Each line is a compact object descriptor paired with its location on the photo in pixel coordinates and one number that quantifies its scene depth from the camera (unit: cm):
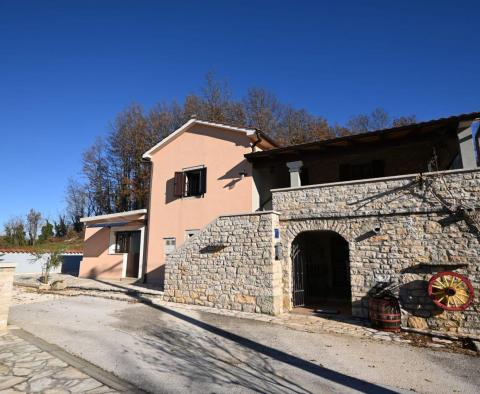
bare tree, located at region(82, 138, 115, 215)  3222
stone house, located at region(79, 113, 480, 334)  811
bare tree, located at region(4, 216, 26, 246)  3247
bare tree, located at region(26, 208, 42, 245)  4400
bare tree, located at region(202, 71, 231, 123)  2730
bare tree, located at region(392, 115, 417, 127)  2491
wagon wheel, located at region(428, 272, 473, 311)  748
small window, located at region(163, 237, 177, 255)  1541
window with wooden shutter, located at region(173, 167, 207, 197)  1538
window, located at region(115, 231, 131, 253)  1811
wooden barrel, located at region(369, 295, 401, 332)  787
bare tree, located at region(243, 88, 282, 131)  2728
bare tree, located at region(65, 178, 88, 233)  4266
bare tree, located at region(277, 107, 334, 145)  2656
